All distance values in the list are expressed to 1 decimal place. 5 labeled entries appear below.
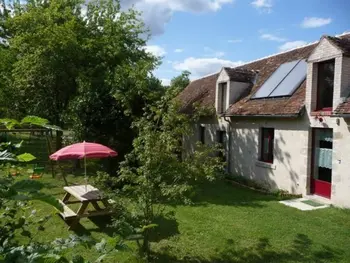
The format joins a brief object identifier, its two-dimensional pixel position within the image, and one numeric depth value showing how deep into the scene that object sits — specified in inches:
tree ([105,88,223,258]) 247.9
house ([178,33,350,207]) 398.9
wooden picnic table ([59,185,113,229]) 313.7
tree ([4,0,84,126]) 652.1
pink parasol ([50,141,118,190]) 348.4
